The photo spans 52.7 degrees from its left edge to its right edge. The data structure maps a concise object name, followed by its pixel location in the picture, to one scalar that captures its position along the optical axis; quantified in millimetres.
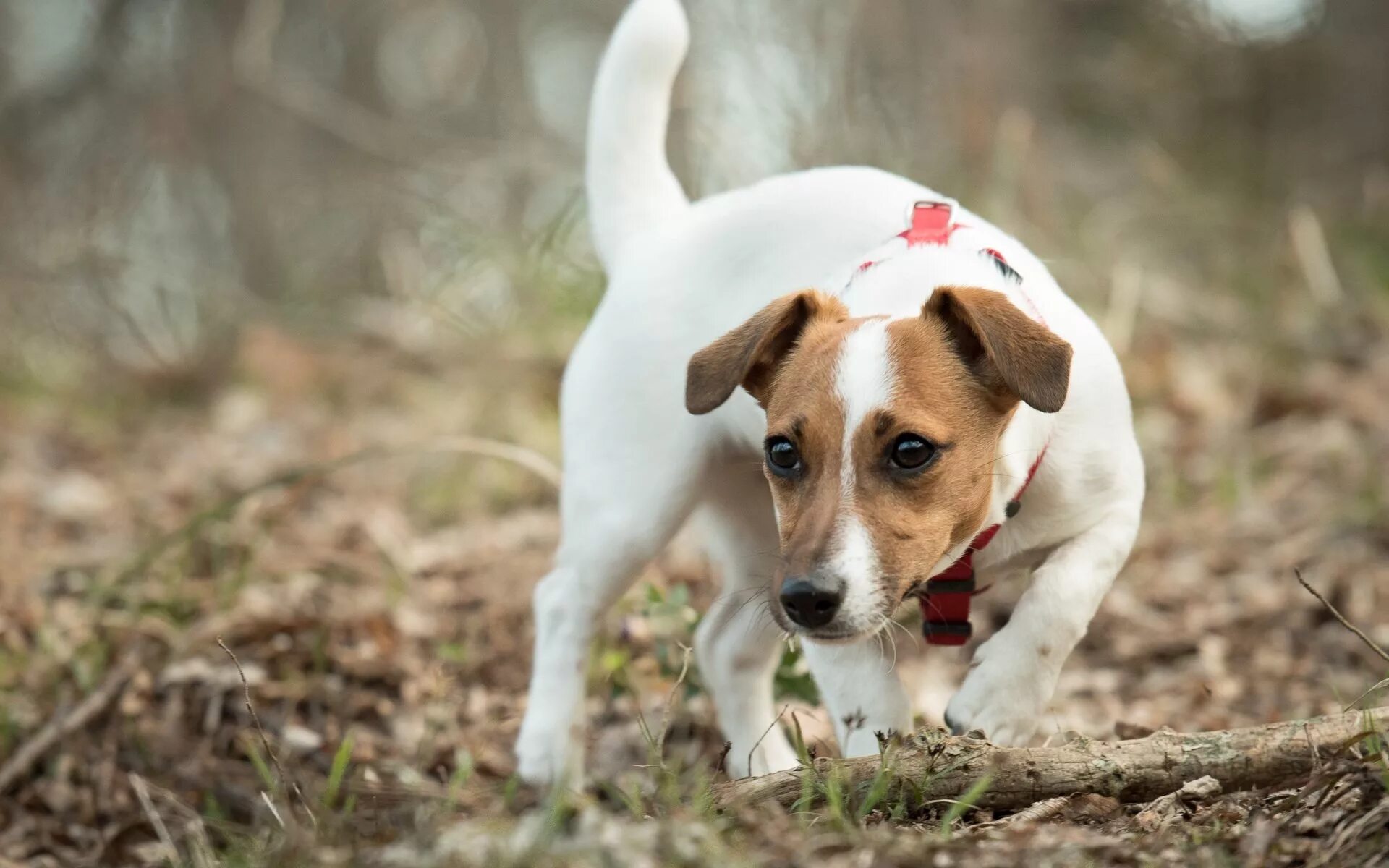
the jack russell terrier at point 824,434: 2875
